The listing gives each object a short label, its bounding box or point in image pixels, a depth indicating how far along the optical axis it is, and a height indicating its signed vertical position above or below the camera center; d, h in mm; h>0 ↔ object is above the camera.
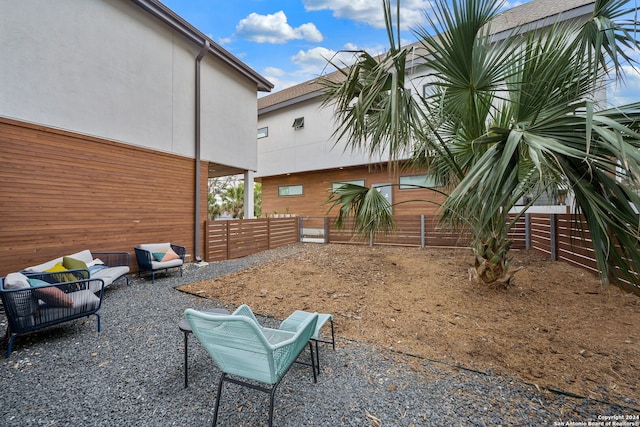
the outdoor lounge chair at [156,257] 5555 -1087
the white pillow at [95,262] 4904 -1034
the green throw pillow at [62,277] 3428 -932
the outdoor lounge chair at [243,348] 1636 -942
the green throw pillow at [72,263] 4211 -904
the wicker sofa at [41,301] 2764 -1084
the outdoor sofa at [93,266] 3624 -986
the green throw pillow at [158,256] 5785 -1052
